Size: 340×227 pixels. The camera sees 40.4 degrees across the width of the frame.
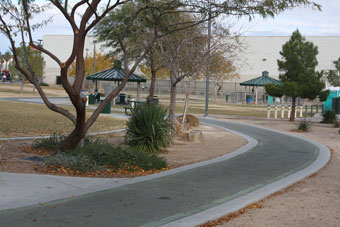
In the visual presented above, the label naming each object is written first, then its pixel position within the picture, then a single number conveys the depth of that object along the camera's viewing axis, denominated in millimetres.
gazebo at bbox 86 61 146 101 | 36844
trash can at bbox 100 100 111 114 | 28280
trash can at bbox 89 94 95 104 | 37438
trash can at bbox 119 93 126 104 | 40969
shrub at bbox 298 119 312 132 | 22672
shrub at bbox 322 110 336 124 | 28188
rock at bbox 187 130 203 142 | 16500
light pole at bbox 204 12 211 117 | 18422
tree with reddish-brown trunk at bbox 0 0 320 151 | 10617
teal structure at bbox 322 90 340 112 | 42528
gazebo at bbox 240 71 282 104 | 47875
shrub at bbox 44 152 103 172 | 9879
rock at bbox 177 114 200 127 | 21750
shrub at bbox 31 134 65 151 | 12093
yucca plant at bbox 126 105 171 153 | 13328
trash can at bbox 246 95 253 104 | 59312
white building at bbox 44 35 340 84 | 68062
